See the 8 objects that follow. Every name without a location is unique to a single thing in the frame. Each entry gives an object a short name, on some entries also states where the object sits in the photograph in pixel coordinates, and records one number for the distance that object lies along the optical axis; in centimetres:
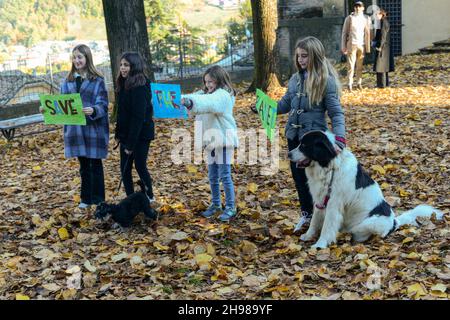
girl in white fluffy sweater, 648
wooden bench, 1282
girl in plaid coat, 724
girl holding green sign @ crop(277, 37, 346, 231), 588
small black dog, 678
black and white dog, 574
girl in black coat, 690
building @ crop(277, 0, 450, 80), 2020
